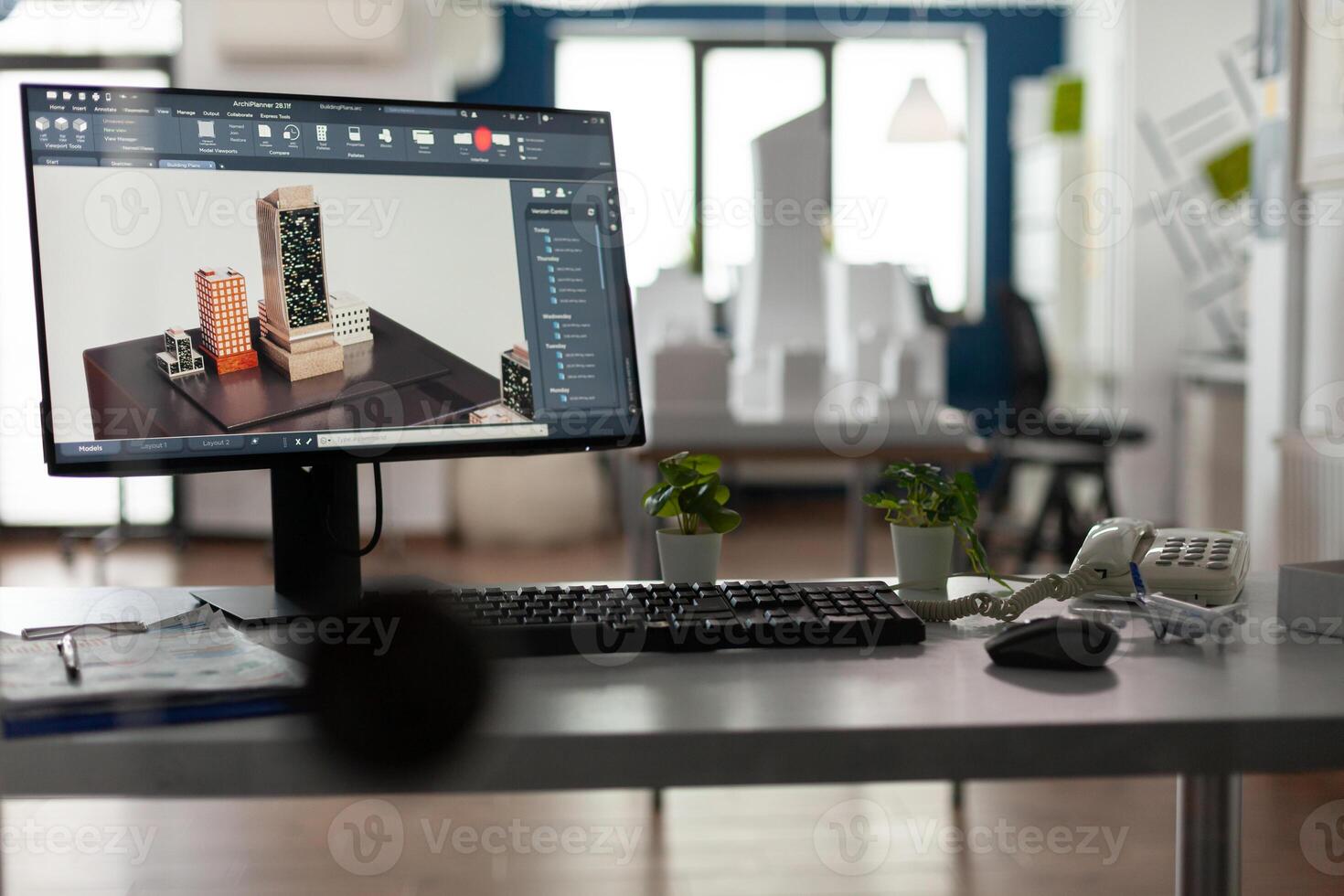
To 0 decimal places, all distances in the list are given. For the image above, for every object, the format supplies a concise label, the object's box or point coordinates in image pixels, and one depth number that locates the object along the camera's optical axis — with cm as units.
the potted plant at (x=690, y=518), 118
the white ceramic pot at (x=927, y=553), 121
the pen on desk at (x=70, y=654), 80
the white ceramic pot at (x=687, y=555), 118
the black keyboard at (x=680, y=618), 94
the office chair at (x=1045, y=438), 463
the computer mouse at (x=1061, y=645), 89
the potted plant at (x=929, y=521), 121
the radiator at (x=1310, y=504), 294
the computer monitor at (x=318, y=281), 103
